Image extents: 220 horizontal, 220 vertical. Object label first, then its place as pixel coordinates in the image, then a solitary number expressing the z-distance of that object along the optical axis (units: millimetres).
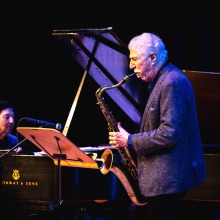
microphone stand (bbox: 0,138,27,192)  8488
